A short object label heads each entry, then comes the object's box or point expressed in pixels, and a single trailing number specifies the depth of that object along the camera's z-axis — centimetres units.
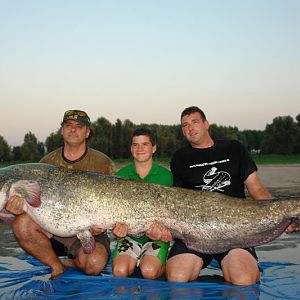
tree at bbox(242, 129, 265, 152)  12007
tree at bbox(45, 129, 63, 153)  6392
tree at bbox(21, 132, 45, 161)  7002
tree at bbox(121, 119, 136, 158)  7464
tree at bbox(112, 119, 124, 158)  7488
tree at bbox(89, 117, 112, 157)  7412
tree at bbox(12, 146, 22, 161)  7125
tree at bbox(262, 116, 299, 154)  8731
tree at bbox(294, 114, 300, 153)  8794
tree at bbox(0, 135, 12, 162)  7038
